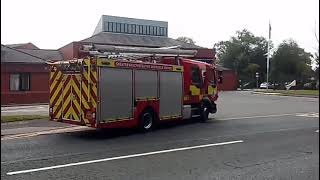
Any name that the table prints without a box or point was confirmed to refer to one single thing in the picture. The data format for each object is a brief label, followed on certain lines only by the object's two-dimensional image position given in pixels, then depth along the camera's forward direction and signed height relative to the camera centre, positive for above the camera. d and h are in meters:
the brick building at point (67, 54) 34.28 +3.26
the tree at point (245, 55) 84.06 +5.54
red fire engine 12.30 -0.13
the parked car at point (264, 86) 68.68 -0.41
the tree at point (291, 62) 43.88 +2.19
